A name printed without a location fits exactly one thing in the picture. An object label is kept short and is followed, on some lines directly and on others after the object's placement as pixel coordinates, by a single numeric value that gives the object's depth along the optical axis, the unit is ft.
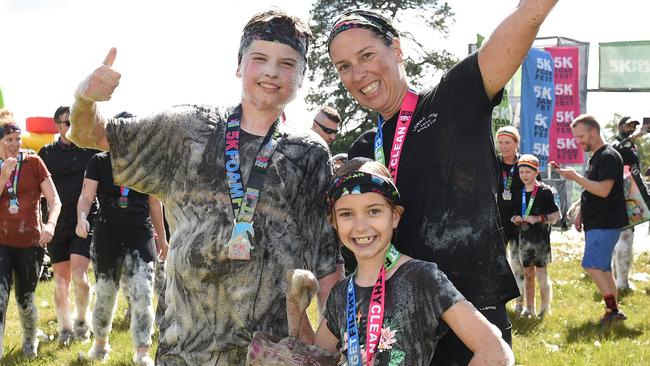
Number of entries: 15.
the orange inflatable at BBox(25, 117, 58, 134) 58.29
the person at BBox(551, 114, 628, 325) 25.99
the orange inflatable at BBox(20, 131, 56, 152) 56.95
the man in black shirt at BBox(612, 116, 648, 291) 31.48
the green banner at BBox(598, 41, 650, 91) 78.69
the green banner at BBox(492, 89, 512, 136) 61.36
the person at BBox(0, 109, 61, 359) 21.70
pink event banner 71.51
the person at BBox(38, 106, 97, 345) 24.53
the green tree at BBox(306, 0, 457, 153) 108.88
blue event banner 69.92
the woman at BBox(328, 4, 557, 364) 8.66
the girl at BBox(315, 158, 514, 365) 8.02
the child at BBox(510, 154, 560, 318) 27.99
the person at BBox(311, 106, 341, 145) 26.11
